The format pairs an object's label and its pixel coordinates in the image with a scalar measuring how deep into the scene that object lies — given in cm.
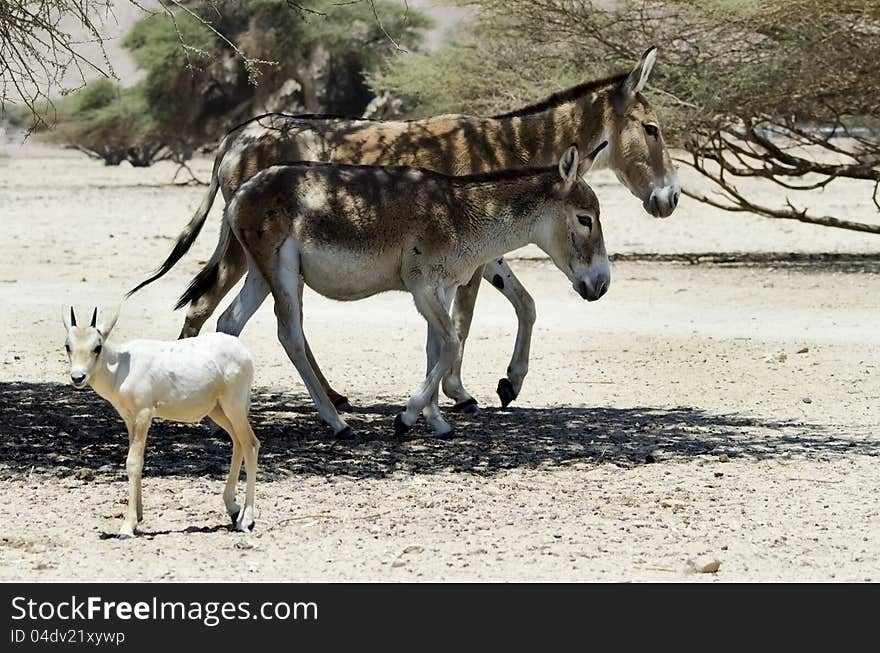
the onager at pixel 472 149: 2069
